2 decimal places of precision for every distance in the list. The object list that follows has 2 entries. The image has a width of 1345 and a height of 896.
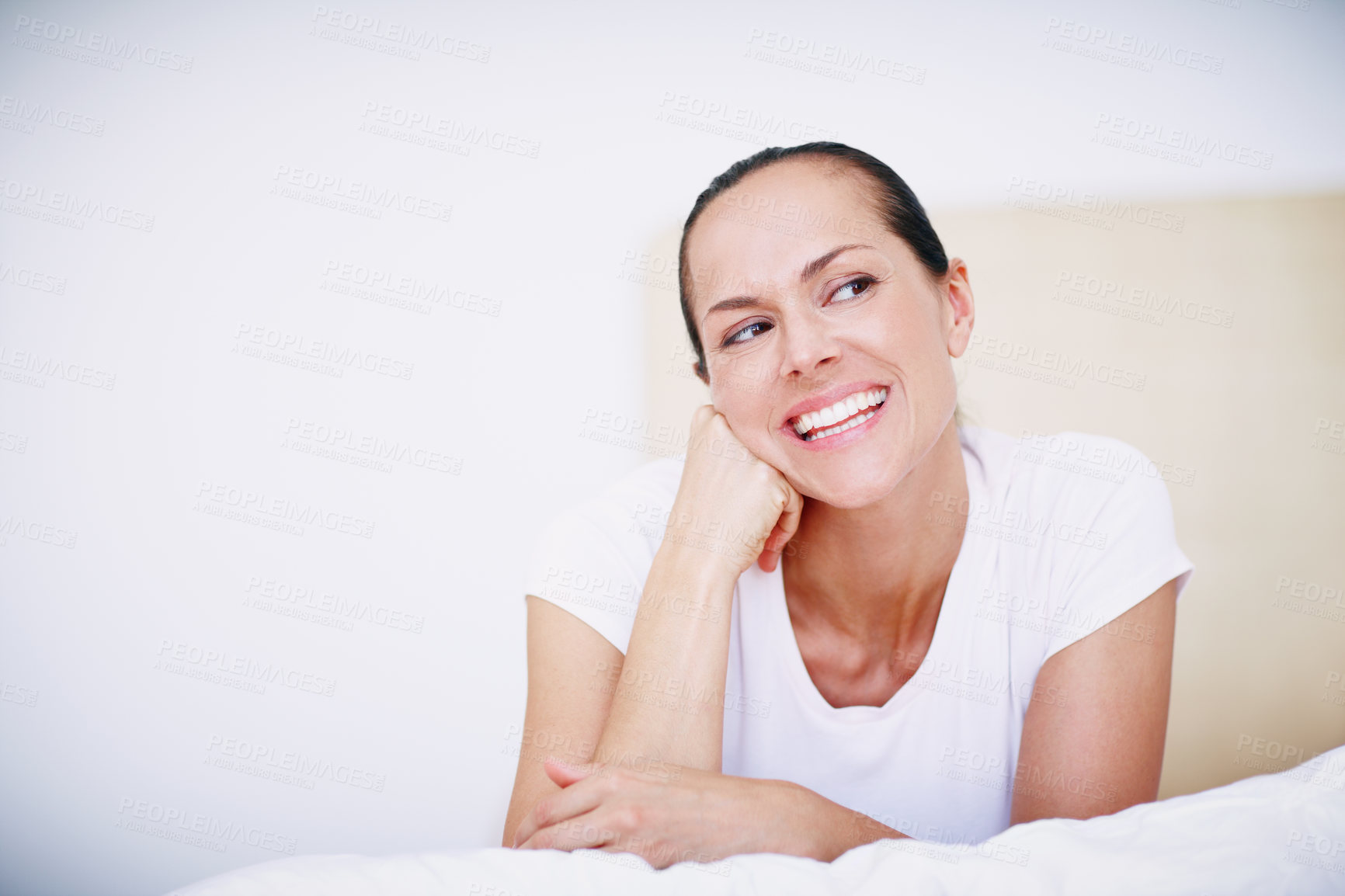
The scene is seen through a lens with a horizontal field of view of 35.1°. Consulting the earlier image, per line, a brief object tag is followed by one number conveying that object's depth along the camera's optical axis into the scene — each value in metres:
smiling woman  1.09
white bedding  0.91
